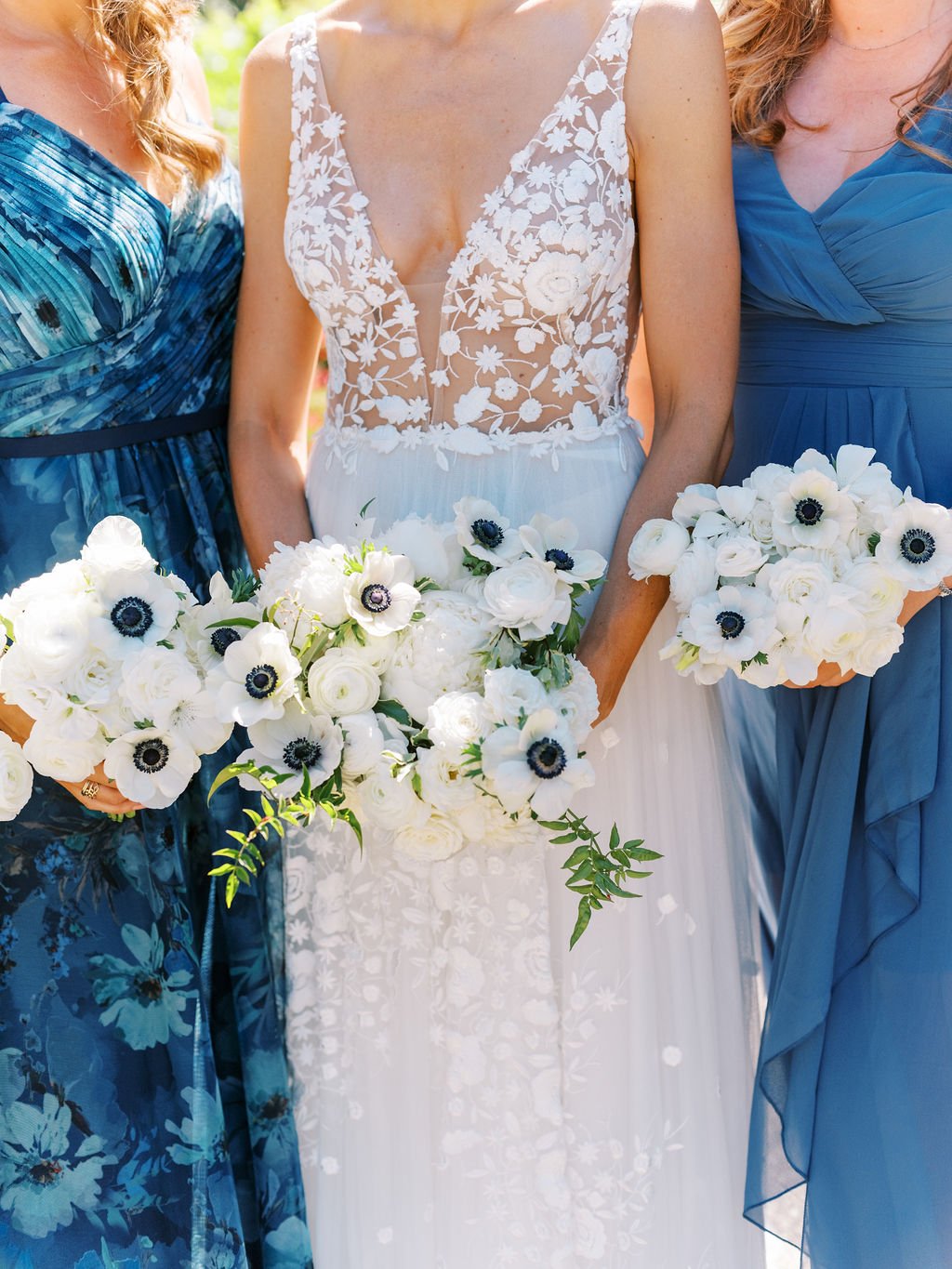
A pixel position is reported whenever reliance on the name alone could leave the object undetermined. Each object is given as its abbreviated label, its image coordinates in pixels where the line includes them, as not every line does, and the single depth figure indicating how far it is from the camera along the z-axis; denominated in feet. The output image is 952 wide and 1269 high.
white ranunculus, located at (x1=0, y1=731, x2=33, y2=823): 7.84
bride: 8.74
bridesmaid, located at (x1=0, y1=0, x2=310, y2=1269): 9.04
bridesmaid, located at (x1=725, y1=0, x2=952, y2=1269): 8.81
